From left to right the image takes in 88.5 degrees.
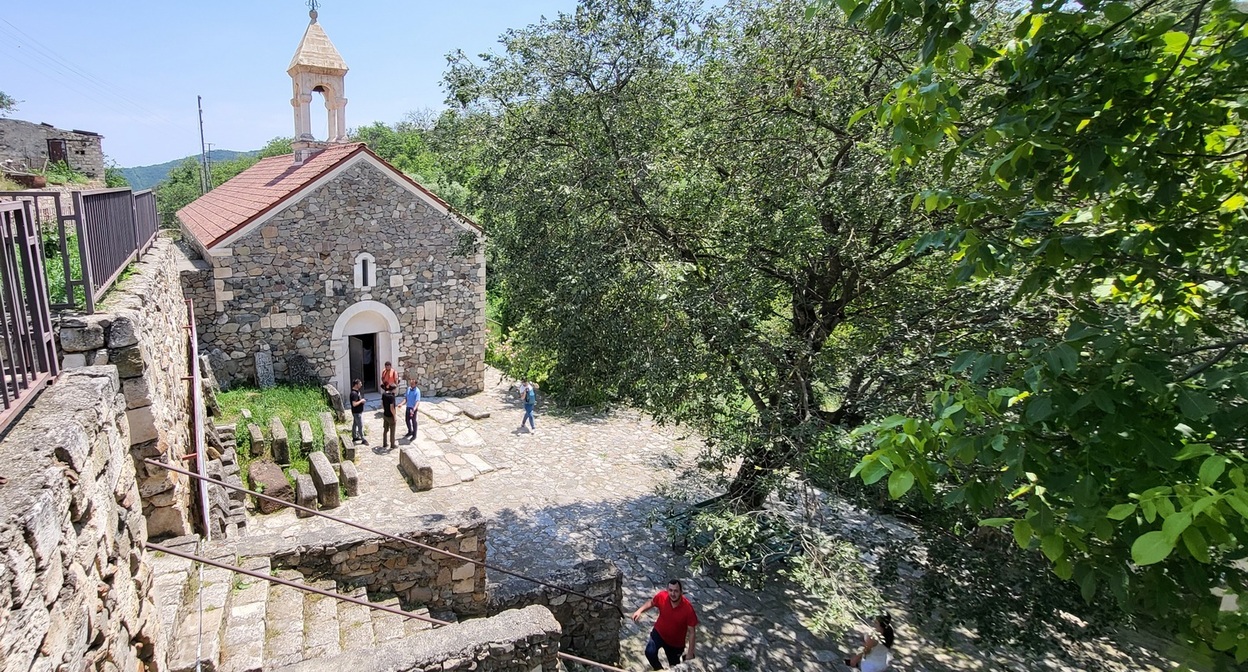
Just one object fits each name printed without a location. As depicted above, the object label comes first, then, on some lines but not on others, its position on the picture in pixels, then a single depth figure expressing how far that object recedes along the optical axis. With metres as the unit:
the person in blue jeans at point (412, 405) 10.95
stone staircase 3.74
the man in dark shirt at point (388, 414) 10.47
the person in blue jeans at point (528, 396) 11.74
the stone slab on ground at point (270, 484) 7.76
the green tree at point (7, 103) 20.97
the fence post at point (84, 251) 3.59
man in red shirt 5.68
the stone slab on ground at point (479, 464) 10.16
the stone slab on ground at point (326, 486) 8.16
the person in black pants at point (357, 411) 10.54
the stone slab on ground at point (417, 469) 9.16
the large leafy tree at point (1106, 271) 2.28
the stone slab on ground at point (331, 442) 9.47
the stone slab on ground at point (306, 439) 9.44
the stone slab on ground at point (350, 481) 8.70
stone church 11.56
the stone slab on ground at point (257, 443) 9.04
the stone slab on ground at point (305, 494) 8.00
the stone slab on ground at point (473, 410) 12.62
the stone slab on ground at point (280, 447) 9.02
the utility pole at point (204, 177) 42.48
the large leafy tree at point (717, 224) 5.91
